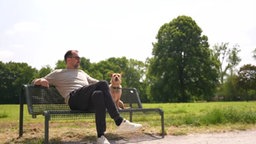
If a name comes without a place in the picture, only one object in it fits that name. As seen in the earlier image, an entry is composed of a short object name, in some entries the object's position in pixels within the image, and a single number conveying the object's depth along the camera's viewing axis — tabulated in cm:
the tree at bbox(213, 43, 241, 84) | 6353
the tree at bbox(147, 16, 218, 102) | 4862
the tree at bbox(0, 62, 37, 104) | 6166
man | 574
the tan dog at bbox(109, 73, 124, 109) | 718
